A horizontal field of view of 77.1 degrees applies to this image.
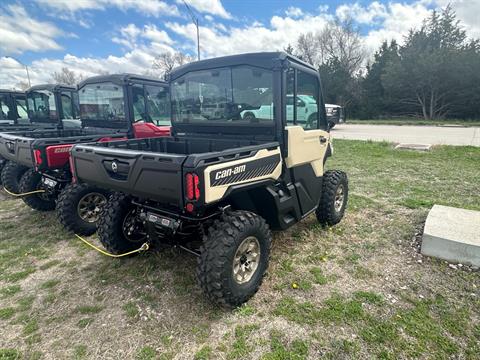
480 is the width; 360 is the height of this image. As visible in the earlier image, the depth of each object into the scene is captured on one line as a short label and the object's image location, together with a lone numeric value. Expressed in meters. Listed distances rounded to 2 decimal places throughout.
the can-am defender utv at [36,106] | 7.75
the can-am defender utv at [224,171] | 2.41
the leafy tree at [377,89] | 30.77
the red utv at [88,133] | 4.08
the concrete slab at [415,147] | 10.32
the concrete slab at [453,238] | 3.21
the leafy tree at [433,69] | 25.39
